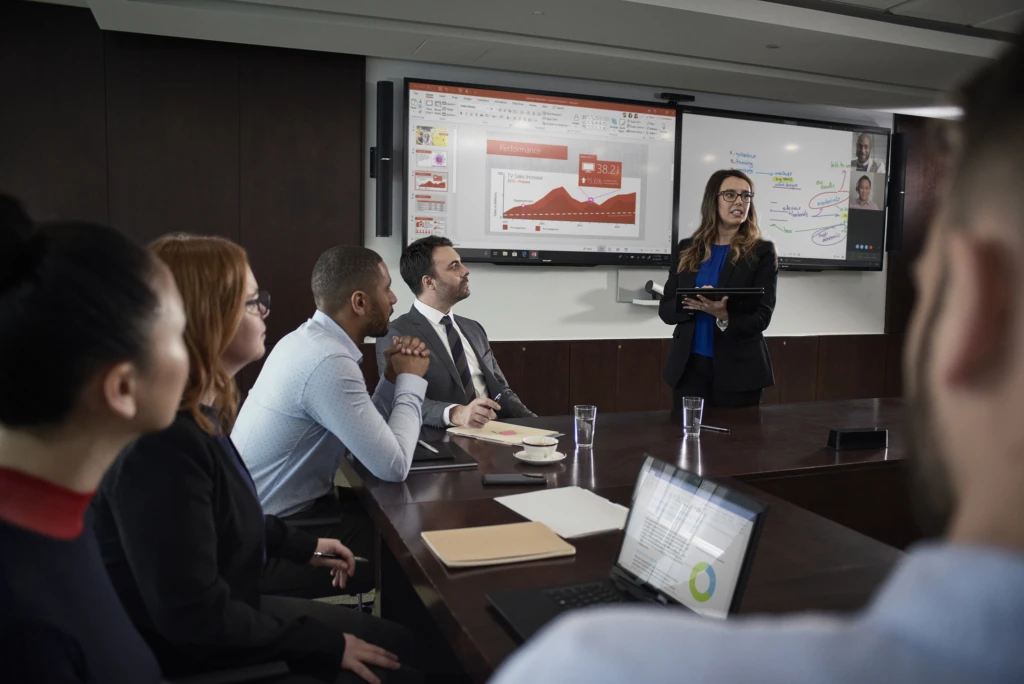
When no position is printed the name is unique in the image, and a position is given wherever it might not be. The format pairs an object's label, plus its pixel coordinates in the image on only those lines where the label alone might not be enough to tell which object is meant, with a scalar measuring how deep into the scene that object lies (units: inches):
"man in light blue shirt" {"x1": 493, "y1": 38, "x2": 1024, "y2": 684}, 12.2
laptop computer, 39.6
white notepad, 58.4
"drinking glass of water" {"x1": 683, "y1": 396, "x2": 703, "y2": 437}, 93.3
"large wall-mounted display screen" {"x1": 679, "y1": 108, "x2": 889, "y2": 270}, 196.4
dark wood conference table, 46.5
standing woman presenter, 124.3
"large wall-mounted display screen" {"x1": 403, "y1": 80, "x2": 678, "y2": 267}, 172.7
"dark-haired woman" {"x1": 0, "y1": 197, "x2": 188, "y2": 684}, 31.4
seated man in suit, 114.7
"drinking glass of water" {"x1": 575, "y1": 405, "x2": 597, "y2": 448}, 86.1
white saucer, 78.8
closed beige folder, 51.2
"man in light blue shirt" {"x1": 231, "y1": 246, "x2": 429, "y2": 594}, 74.2
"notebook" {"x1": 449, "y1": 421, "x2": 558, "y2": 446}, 88.9
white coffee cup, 79.0
